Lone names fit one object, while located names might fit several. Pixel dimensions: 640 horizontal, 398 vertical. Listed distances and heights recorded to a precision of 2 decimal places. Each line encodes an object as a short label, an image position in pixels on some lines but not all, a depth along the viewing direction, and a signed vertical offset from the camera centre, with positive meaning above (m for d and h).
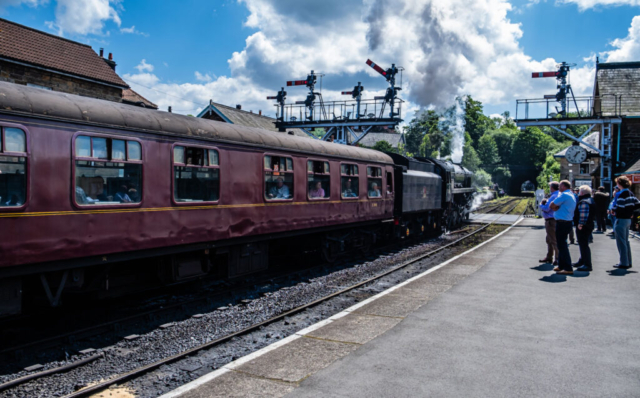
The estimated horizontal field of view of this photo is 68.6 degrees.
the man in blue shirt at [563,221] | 9.56 -0.62
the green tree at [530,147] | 81.00 +7.57
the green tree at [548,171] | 58.75 +2.55
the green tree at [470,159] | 73.19 +4.81
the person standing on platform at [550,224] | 10.62 -0.78
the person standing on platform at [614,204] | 9.95 -0.28
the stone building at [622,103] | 25.89 +5.14
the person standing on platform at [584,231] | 9.90 -0.85
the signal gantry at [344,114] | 26.89 +4.45
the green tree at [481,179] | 65.32 +1.49
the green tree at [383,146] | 64.81 +5.98
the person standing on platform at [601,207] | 16.89 -0.63
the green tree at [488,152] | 85.25 +6.92
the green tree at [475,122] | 97.25 +14.39
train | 5.66 -0.15
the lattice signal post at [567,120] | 24.45 +3.70
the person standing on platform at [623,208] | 9.67 -0.36
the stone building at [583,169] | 30.80 +2.27
